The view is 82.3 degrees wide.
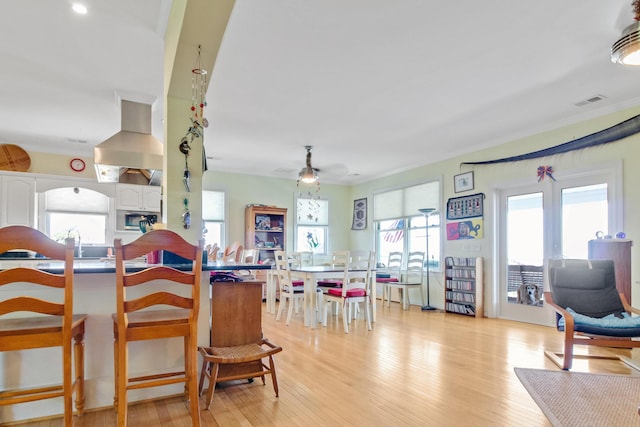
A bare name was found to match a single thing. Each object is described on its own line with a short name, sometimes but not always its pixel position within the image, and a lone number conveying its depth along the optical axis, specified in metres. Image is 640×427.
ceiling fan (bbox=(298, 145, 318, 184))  5.84
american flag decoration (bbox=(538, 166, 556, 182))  4.94
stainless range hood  3.65
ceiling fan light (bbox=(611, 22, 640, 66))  2.41
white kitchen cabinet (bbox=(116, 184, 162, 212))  6.43
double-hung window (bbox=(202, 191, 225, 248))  7.51
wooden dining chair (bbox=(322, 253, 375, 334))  4.73
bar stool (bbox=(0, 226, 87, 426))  1.74
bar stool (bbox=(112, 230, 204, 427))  1.90
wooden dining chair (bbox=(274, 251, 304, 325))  5.12
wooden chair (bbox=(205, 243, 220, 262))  5.34
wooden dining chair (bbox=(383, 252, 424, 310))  6.48
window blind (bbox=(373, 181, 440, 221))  6.85
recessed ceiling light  2.54
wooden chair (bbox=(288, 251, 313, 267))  6.35
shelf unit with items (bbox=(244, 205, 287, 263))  7.61
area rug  2.17
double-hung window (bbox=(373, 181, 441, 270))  6.84
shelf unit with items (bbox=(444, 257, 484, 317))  5.66
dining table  4.73
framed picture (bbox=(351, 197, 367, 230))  8.71
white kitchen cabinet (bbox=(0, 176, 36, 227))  5.62
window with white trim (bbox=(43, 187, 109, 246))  6.18
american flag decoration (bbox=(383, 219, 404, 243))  7.64
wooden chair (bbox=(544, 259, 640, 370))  3.08
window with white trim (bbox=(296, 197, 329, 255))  8.58
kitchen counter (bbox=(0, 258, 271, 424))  2.16
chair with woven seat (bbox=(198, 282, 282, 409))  2.54
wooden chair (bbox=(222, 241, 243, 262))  5.42
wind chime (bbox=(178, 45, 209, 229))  2.70
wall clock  6.36
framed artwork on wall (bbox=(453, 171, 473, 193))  6.05
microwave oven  6.53
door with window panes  4.50
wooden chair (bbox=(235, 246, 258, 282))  5.32
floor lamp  6.38
